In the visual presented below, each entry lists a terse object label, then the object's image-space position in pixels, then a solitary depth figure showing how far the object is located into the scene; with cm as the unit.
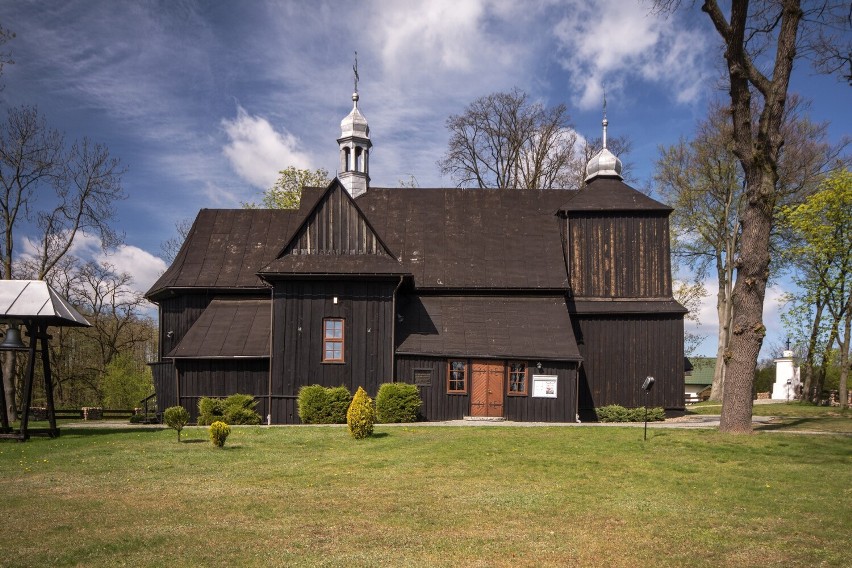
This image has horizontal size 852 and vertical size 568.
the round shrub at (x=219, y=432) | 1538
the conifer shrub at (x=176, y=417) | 1680
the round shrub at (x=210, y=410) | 2314
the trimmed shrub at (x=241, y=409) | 2277
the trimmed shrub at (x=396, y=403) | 2256
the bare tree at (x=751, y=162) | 1684
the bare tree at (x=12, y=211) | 2759
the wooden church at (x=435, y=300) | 2381
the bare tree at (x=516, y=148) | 4291
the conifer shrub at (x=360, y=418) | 1709
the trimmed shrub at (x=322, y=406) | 2264
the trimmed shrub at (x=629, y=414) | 2491
